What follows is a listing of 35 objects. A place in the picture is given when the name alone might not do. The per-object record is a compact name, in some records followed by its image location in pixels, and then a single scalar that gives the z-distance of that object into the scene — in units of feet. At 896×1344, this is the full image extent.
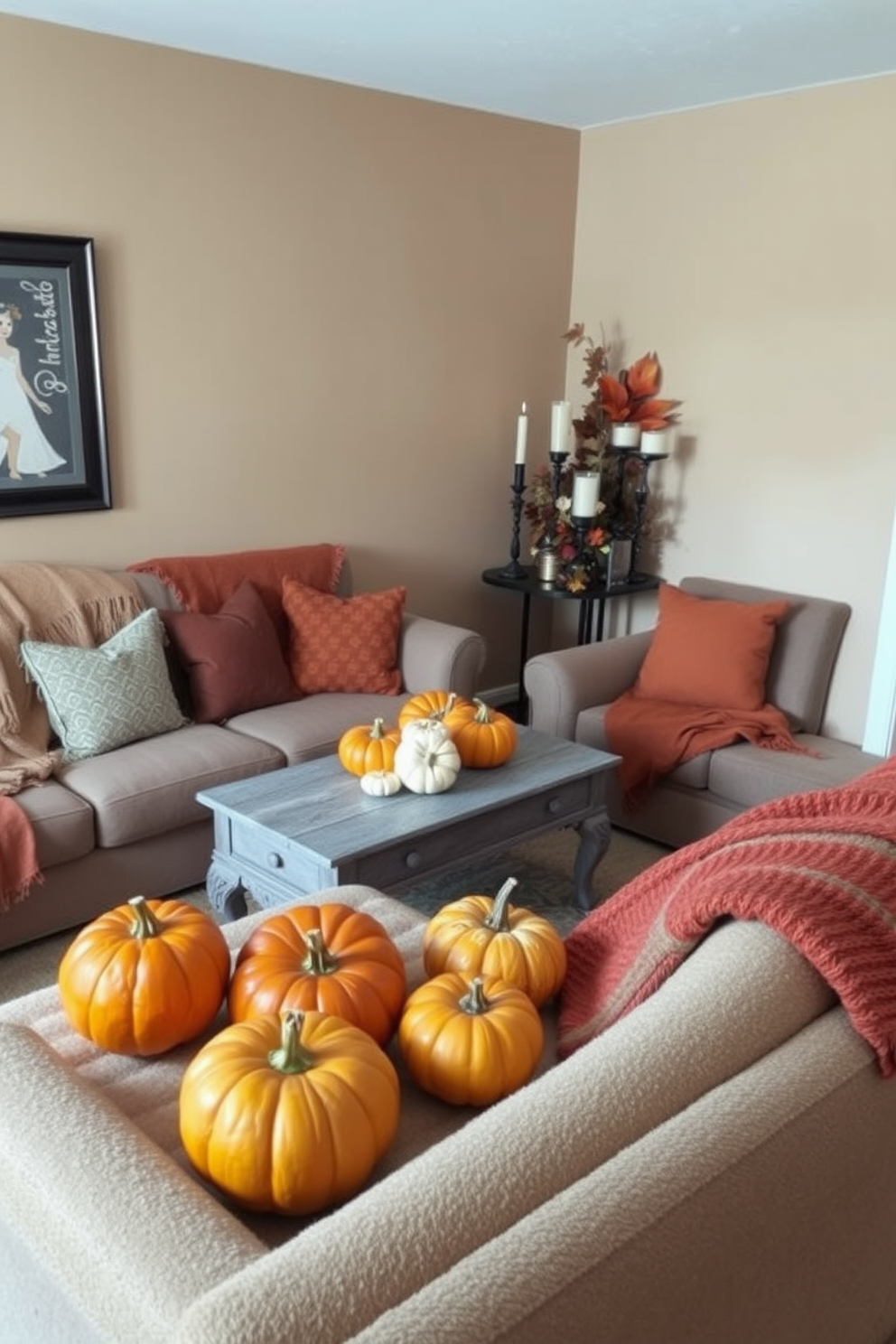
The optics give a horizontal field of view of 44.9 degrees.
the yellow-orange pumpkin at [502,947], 5.22
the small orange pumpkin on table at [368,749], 8.82
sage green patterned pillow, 9.87
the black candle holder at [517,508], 14.11
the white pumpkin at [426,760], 8.64
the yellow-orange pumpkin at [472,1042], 4.61
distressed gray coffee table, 7.98
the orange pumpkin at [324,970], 4.79
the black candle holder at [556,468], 13.66
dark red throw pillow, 10.91
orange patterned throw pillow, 11.78
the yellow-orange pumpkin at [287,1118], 3.88
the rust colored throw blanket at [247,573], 11.46
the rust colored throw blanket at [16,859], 8.61
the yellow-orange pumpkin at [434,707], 9.28
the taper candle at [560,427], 13.33
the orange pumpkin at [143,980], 4.80
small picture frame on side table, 13.74
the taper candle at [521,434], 13.51
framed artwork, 10.43
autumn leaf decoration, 13.79
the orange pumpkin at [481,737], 9.12
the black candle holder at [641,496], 13.51
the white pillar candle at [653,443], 13.34
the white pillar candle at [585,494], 13.12
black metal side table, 13.46
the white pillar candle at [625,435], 13.47
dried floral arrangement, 13.66
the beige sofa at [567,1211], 2.77
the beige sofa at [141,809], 9.04
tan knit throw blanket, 9.69
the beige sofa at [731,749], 10.69
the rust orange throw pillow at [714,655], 11.60
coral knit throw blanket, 3.99
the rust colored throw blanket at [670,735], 11.02
